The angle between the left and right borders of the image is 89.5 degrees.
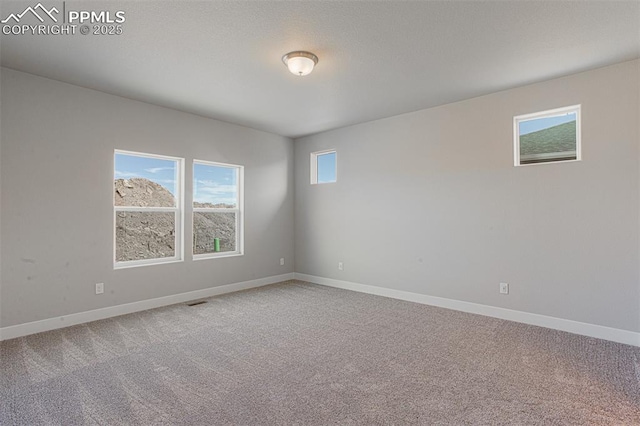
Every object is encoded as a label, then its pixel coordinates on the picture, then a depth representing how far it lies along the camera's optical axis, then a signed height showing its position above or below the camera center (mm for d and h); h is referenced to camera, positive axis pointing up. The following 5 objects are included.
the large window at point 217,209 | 4859 +78
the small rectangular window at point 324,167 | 5629 +858
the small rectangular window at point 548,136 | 3420 +869
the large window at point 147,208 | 4047 +74
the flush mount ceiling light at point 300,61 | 2850 +1365
